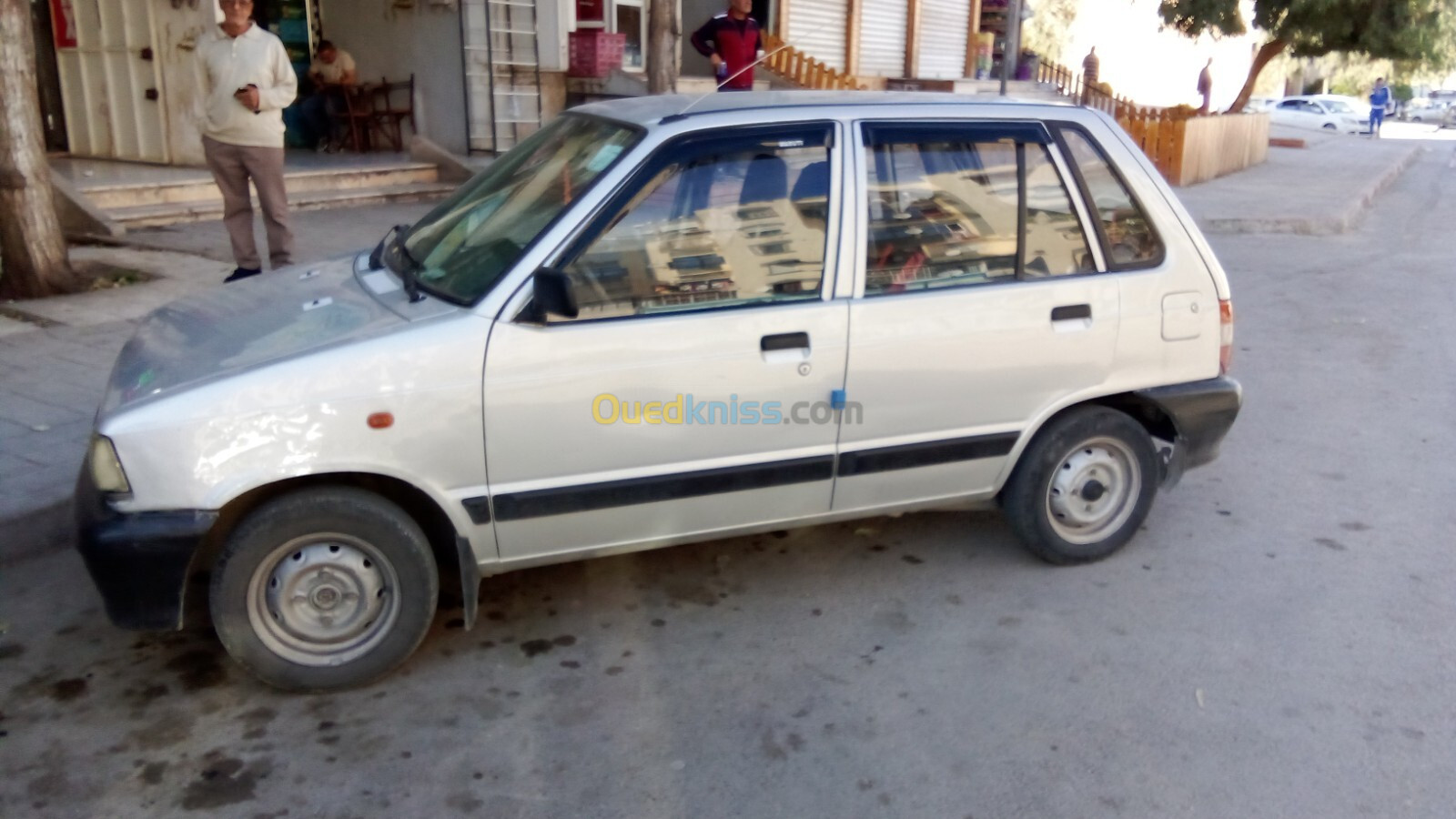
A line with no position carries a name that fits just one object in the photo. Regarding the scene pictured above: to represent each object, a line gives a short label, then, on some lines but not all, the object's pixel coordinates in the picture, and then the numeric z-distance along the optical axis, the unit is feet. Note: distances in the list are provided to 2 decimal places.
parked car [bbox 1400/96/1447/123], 164.86
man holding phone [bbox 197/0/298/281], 23.15
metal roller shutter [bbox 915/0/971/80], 73.10
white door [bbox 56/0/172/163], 39.24
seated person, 44.88
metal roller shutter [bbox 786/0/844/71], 62.18
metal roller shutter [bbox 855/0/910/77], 67.67
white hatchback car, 10.72
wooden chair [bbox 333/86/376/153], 45.73
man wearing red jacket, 33.86
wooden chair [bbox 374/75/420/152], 46.11
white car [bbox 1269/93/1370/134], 132.05
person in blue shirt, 119.24
